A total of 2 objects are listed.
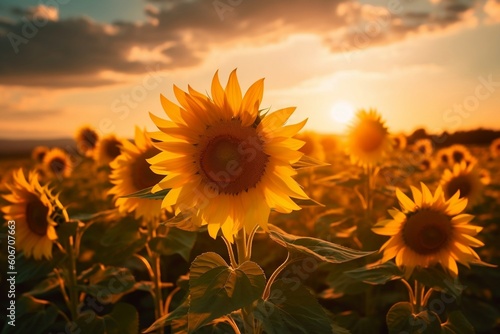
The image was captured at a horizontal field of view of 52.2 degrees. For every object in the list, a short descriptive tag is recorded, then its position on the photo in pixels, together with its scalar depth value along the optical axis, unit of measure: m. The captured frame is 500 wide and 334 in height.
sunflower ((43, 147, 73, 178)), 12.80
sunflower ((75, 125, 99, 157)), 12.40
